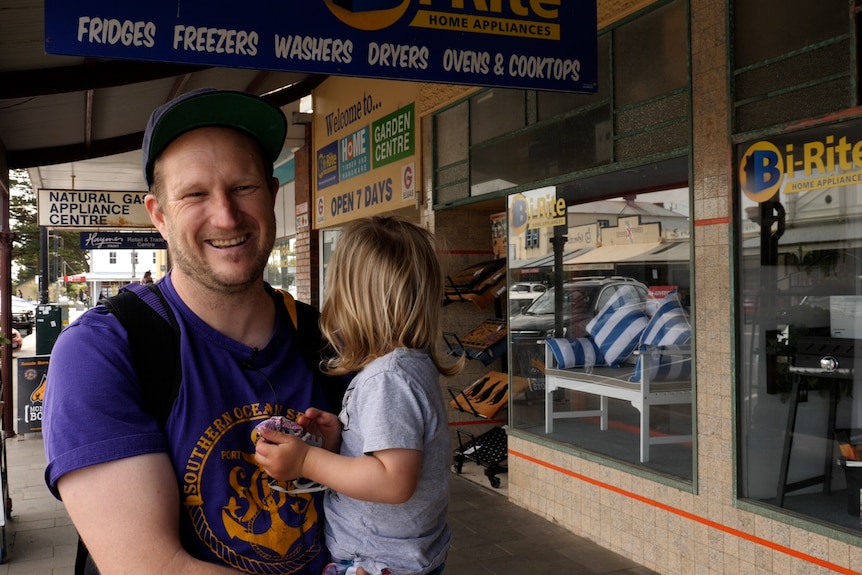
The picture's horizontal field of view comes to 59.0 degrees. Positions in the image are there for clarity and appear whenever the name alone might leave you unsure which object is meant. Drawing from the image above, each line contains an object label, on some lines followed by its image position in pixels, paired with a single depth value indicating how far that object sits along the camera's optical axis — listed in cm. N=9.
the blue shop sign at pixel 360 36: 311
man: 121
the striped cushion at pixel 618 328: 515
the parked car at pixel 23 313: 3066
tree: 3331
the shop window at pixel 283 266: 1293
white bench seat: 473
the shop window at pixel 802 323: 364
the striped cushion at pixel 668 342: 460
